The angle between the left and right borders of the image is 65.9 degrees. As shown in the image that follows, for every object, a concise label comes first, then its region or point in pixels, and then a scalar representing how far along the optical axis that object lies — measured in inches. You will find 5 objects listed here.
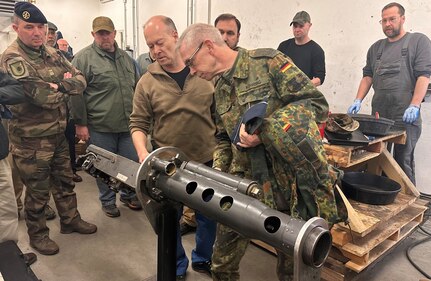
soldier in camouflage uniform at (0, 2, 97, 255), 78.9
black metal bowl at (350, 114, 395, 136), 87.1
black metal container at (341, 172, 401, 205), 79.9
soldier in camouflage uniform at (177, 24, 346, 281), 44.4
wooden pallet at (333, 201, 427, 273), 69.5
